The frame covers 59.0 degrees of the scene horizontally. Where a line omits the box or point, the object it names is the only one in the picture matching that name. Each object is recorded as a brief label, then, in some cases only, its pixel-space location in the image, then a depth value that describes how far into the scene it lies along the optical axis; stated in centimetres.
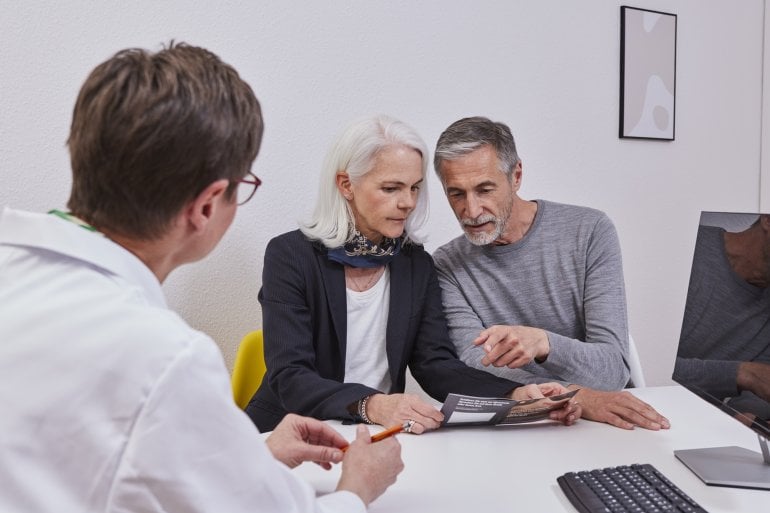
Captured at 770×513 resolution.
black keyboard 100
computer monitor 111
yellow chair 200
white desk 108
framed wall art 297
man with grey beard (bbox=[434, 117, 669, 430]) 193
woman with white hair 180
